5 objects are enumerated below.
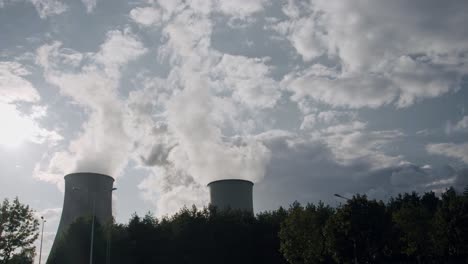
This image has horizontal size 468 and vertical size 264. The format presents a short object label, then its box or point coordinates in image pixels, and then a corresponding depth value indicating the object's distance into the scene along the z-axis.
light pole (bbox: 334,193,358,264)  35.44
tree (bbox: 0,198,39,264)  30.81
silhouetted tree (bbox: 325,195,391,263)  35.62
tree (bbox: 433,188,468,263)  35.22
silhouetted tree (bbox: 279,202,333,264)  39.16
